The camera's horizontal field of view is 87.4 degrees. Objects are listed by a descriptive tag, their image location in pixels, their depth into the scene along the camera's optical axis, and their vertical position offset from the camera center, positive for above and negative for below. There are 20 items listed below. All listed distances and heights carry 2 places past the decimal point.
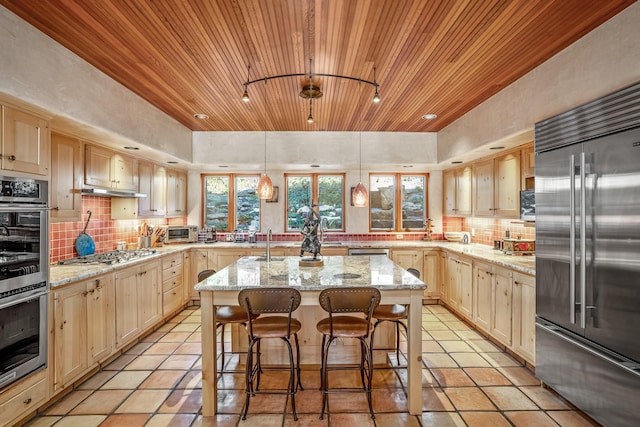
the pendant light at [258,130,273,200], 3.85 +0.30
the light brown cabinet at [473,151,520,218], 3.89 +0.36
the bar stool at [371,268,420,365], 2.78 -0.83
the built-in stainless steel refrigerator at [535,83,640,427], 1.96 -0.28
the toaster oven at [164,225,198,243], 5.37 -0.34
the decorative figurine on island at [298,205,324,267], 3.37 -0.19
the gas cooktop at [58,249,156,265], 3.35 -0.49
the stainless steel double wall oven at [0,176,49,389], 2.08 -0.43
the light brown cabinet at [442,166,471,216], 5.16 +0.38
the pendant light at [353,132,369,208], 4.12 +0.23
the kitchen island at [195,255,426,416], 2.44 -0.63
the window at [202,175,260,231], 6.16 +0.21
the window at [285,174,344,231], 6.18 +0.35
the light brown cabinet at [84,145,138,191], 3.42 +0.49
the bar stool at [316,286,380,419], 2.29 -0.83
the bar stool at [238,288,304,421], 2.29 -0.78
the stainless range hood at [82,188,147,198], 3.32 +0.22
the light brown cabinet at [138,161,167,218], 4.51 +0.33
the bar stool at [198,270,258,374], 2.77 -0.86
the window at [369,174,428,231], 6.20 +0.20
